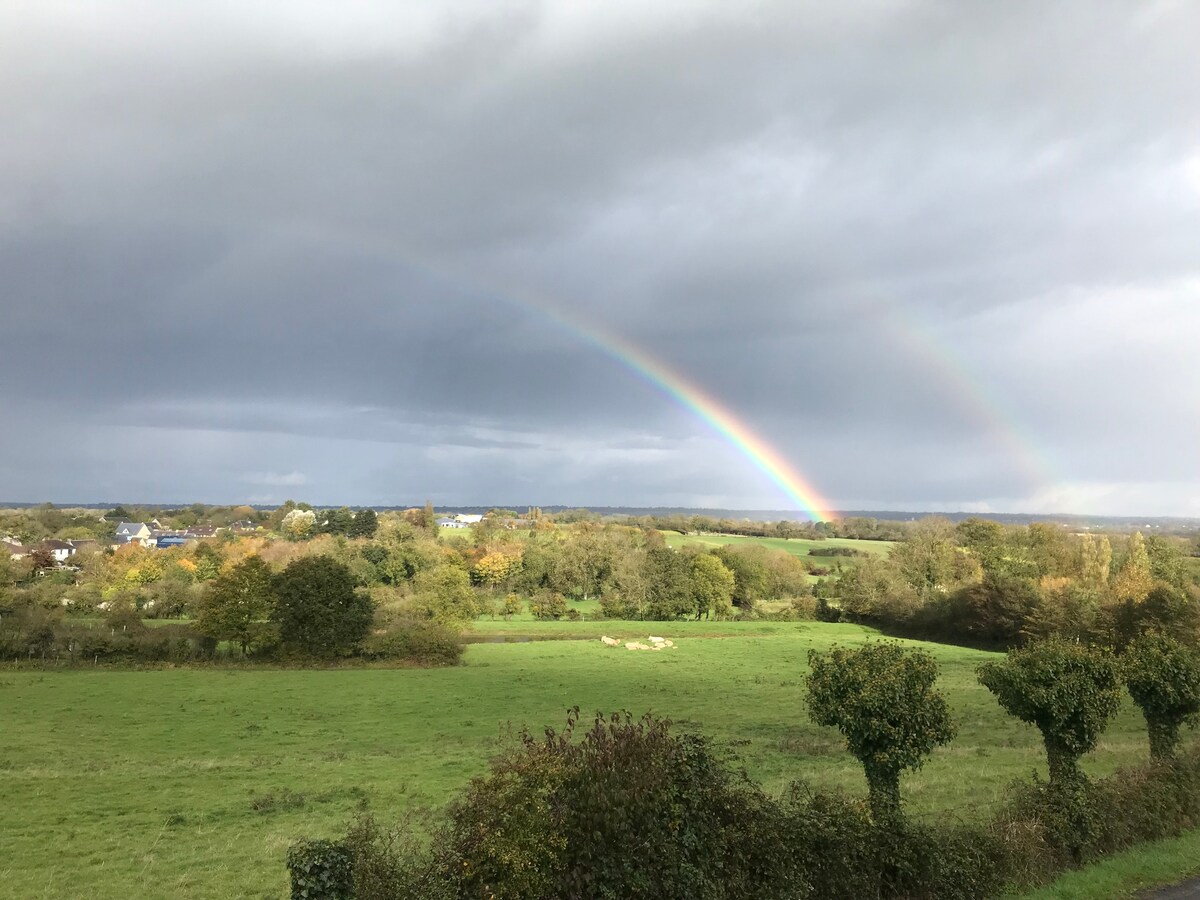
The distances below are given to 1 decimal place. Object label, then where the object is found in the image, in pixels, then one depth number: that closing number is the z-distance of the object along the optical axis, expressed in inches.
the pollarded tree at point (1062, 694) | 597.3
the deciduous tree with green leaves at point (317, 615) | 2522.1
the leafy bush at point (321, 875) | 314.5
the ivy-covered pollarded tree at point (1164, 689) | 694.5
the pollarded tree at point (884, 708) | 530.0
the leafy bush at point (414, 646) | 2576.3
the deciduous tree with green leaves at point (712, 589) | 4210.1
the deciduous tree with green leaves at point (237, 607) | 2449.6
